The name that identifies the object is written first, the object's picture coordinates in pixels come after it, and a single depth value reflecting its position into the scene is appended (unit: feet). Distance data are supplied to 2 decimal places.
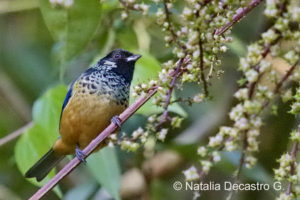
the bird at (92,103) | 18.67
